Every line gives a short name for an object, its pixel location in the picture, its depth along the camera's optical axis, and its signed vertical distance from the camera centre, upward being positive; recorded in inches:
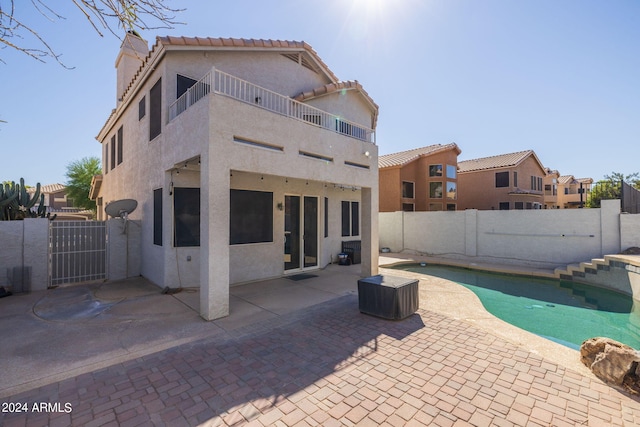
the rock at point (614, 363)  148.0 -84.4
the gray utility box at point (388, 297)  240.7 -73.6
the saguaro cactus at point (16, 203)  361.7 +19.1
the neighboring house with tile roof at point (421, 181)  977.5 +121.2
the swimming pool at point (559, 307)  265.7 -113.1
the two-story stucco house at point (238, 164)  242.7 +57.2
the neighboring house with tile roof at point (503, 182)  1131.9 +135.5
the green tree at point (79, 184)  1151.0 +132.1
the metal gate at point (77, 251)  359.9 -47.6
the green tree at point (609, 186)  1230.1 +125.0
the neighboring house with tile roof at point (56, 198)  1572.3 +110.1
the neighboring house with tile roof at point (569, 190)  1769.2 +155.0
